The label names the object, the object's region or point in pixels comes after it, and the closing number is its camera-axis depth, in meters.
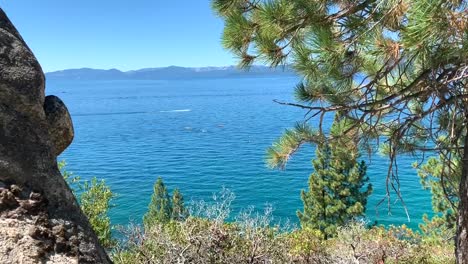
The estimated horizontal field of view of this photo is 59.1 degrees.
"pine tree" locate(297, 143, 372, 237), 23.98
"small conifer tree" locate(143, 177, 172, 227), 24.83
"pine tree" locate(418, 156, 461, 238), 13.46
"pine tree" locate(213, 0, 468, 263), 2.80
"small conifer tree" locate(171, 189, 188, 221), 22.55
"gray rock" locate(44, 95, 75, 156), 1.97
